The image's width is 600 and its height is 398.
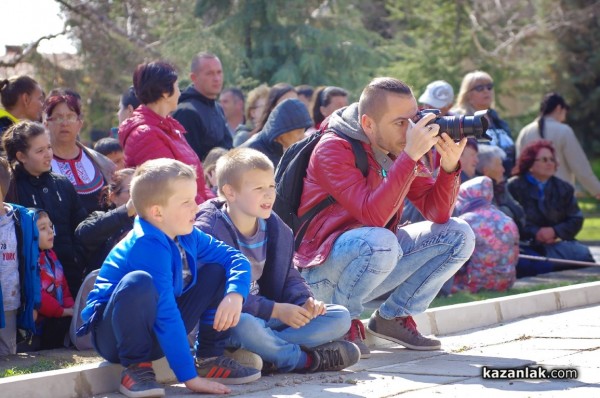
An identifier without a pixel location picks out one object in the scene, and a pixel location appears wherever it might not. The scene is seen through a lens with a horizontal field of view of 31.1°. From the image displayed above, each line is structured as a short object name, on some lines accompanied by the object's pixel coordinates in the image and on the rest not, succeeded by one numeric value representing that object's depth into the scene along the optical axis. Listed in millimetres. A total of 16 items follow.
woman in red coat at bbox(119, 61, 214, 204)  7320
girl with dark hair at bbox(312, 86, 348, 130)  10391
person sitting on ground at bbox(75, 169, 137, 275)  6527
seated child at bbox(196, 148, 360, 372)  5527
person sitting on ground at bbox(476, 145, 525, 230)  10609
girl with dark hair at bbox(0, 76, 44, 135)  7938
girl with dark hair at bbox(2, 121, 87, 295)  6742
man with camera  5973
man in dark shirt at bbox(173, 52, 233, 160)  9062
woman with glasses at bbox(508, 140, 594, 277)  11250
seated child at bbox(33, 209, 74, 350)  6516
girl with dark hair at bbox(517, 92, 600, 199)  13000
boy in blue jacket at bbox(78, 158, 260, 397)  4938
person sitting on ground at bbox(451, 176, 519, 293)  9484
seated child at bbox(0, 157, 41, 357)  6242
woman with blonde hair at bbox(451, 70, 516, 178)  11242
